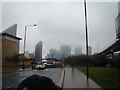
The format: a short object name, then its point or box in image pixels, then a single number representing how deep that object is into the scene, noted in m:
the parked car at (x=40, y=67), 23.15
